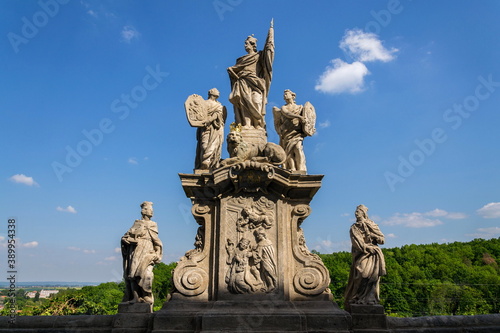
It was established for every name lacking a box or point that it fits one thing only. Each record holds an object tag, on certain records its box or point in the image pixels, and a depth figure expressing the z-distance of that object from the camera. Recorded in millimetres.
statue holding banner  9055
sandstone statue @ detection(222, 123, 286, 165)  7734
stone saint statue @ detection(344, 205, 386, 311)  7016
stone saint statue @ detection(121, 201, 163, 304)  6980
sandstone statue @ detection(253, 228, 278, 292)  7000
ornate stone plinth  6414
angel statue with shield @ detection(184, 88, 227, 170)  8368
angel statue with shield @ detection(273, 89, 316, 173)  8320
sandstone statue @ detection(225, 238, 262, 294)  6965
